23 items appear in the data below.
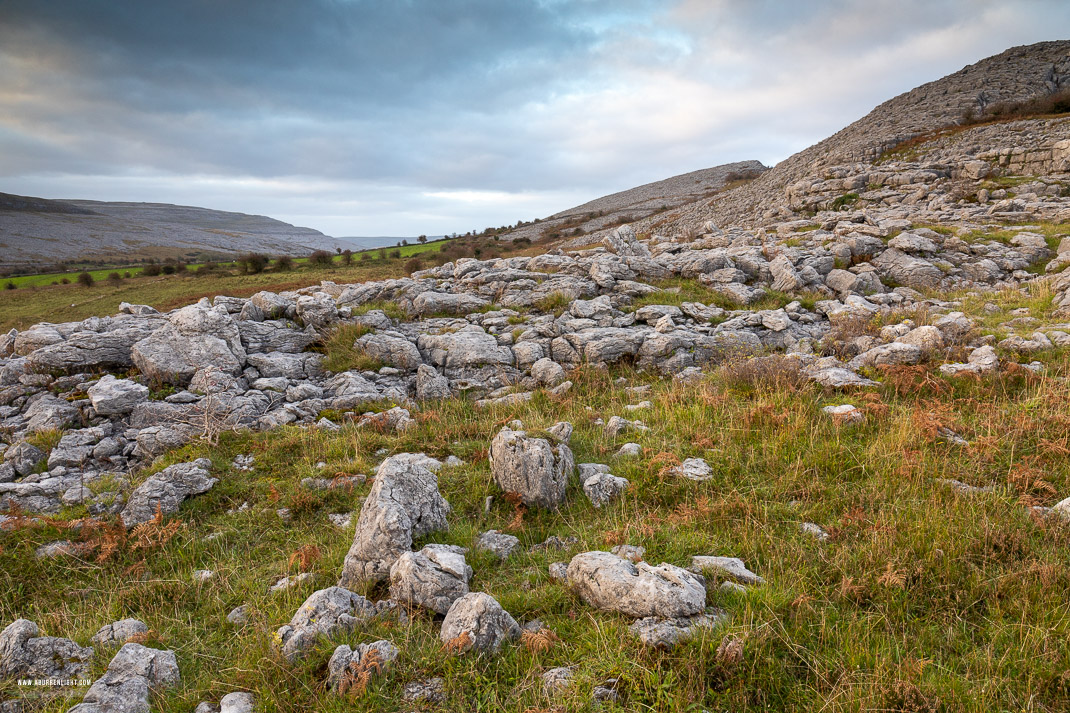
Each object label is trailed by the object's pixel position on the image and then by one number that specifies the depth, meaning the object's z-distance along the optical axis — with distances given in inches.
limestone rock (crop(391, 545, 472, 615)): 171.2
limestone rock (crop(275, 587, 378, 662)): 153.4
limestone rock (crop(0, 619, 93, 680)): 158.2
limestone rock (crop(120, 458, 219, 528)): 255.1
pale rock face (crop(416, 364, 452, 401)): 427.8
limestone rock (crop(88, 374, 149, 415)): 366.6
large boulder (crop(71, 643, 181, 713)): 140.7
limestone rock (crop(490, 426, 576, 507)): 242.5
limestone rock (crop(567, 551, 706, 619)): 152.9
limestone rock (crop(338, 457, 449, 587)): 193.8
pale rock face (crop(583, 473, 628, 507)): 239.3
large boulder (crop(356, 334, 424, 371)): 468.4
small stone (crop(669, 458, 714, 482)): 243.6
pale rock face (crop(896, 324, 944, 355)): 365.3
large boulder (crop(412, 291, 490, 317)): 577.0
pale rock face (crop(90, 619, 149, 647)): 173.5
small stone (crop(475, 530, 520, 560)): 209.5
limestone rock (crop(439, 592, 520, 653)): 147.6
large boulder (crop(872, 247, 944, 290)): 656.4
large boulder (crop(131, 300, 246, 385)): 407.8
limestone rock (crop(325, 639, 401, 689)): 141.5
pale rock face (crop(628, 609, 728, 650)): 140.8
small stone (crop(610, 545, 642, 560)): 182.9
